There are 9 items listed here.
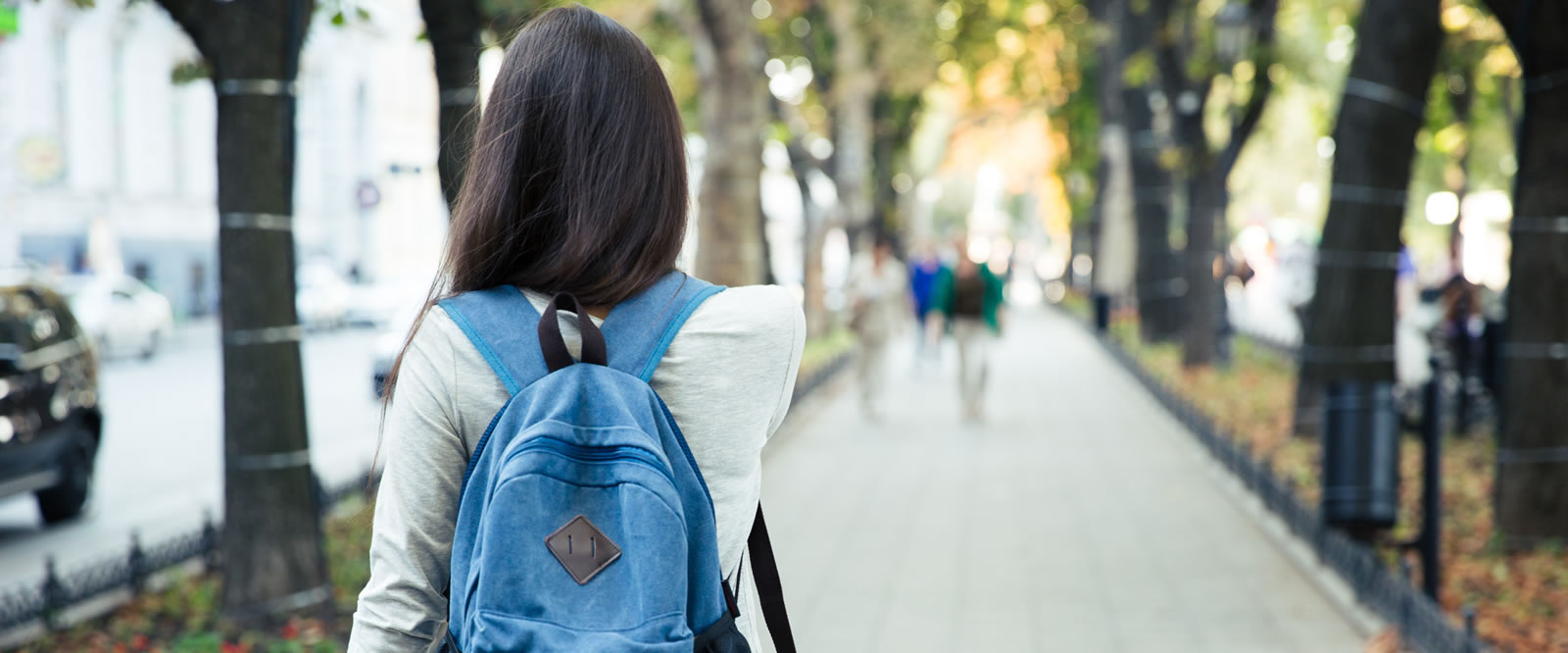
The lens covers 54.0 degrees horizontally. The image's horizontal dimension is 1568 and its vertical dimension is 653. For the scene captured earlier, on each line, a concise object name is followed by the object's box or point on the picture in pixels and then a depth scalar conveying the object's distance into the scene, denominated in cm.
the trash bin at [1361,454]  717
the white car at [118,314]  2708
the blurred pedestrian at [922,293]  2167
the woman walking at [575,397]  163
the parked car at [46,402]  963
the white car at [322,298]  4022
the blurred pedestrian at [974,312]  1499
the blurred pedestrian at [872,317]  1590
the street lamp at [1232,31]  1598
